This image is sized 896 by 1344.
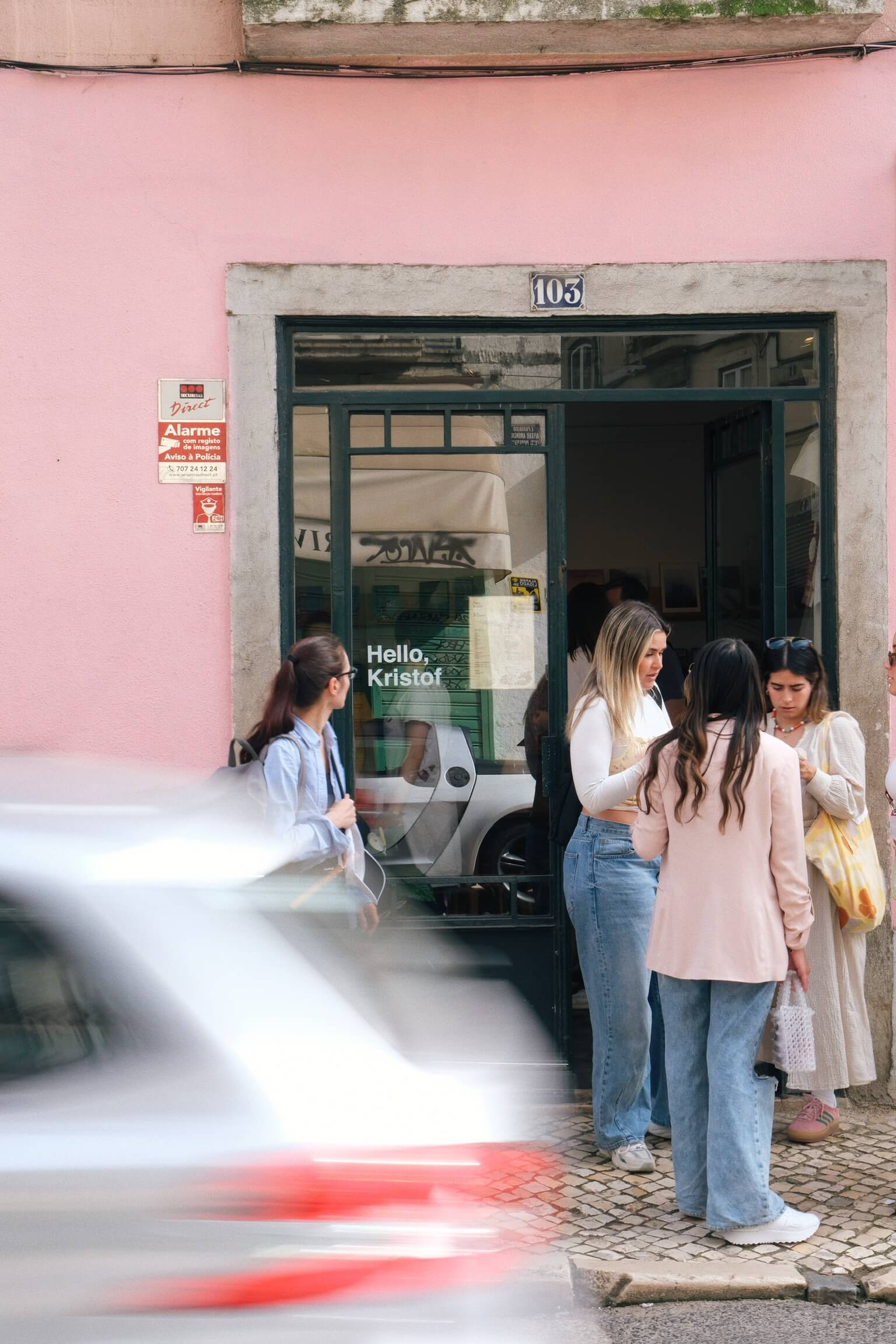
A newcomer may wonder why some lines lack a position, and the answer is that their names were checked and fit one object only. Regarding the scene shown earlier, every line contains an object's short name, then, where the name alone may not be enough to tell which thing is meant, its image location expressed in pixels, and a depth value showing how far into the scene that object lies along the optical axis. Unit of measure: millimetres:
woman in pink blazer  4223
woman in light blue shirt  4270
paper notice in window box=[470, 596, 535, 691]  6059
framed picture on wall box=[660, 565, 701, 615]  10906
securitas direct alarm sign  5781
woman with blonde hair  4828
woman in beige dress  5211
